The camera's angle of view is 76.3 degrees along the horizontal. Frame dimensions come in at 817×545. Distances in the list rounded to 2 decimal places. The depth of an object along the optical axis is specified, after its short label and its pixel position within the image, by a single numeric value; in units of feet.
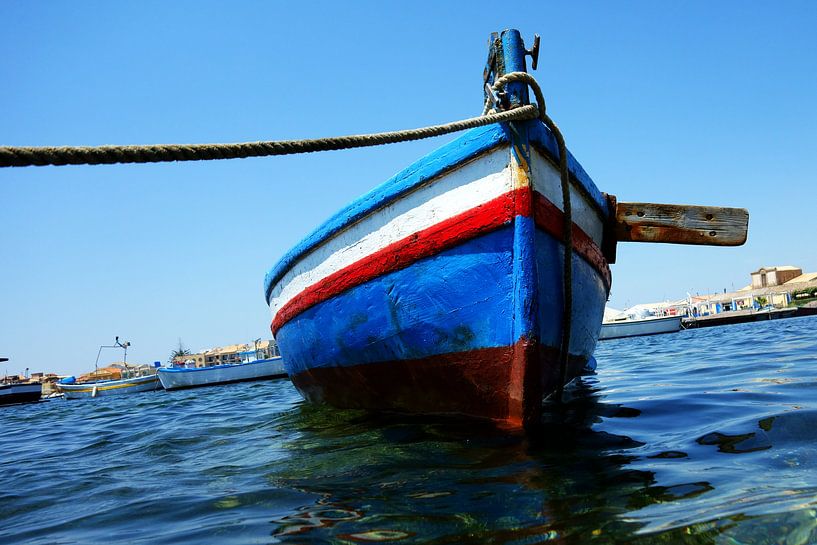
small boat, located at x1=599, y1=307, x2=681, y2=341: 112.47
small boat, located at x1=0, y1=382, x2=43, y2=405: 95.71
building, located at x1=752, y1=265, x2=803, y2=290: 192.24
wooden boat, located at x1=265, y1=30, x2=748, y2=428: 10.25
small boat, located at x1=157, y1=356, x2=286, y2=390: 83.05
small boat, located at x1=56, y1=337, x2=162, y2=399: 101.19
